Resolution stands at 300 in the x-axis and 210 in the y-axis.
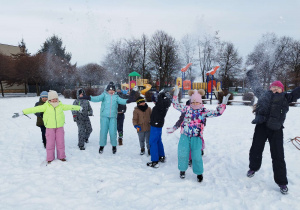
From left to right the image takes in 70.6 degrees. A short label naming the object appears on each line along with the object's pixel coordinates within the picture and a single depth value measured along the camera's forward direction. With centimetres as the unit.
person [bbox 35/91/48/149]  578
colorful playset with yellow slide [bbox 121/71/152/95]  2683
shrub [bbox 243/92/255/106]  1840
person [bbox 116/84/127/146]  689
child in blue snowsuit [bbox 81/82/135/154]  557
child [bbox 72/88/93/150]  601
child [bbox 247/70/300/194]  350
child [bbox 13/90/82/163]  484
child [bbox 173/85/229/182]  395
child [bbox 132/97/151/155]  535
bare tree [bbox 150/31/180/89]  4222
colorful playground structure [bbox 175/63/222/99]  2707
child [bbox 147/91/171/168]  473
